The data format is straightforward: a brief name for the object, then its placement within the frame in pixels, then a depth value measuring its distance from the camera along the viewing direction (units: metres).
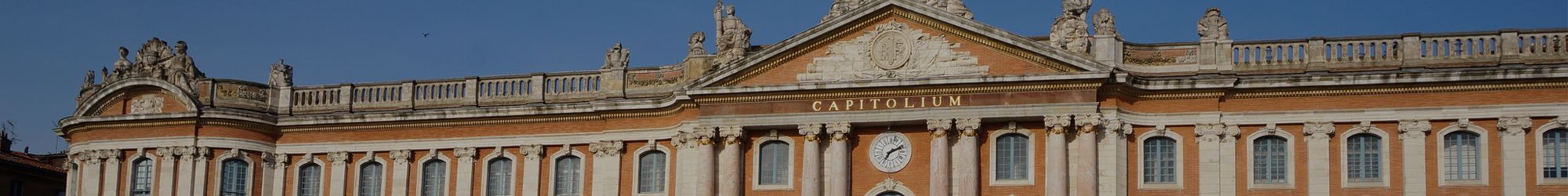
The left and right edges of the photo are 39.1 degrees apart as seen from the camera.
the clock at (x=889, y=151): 42.84
